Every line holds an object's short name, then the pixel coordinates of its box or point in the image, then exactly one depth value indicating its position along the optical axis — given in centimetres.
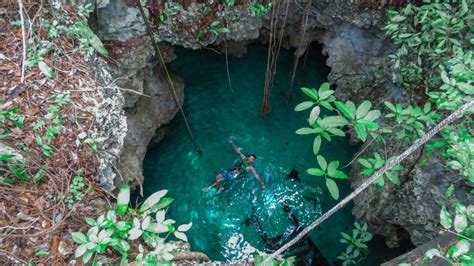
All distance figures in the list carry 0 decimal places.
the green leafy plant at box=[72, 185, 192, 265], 213
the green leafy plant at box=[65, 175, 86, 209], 276
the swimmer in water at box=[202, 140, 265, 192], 526
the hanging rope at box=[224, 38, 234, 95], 613
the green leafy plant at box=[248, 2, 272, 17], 493
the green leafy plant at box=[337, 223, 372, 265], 432
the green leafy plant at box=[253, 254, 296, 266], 228
